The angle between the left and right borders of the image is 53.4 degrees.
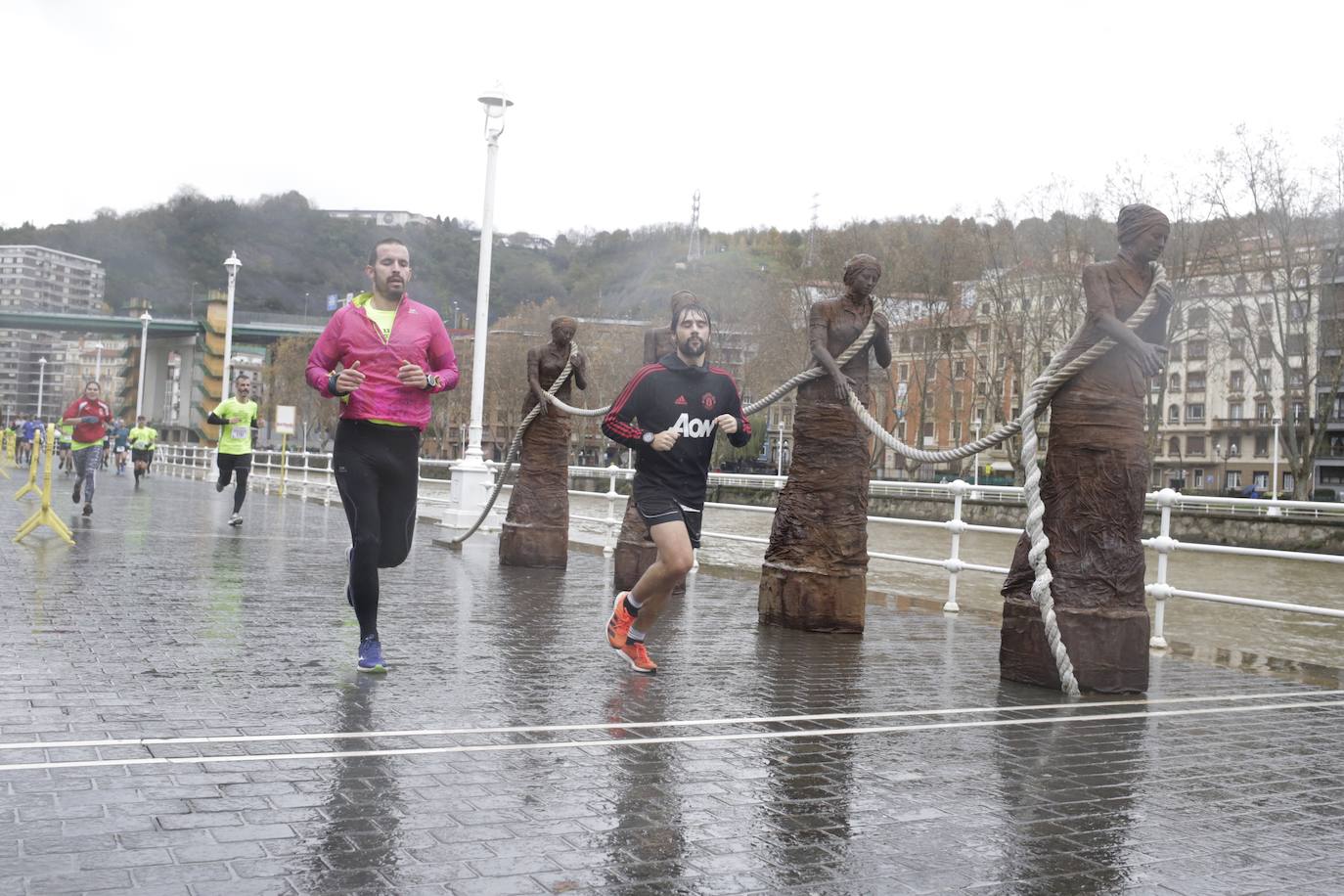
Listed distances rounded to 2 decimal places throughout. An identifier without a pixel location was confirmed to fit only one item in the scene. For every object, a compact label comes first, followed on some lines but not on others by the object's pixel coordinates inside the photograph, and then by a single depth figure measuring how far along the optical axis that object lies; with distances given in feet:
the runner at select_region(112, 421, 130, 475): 159.53
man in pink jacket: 21.42
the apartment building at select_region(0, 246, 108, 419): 643.04
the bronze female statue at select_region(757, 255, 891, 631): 30.37
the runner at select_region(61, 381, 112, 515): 56.90
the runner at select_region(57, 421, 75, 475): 137.18
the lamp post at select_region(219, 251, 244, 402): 143.02
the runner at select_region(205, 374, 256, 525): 56.24
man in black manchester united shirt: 22.72
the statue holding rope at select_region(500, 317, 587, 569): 44.06
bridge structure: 431.43
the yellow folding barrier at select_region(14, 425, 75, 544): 44.47
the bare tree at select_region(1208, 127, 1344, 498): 139.74
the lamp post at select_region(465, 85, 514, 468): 70.38
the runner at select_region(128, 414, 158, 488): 117.19
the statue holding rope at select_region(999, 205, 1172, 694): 23.43
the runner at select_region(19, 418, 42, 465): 163.43
